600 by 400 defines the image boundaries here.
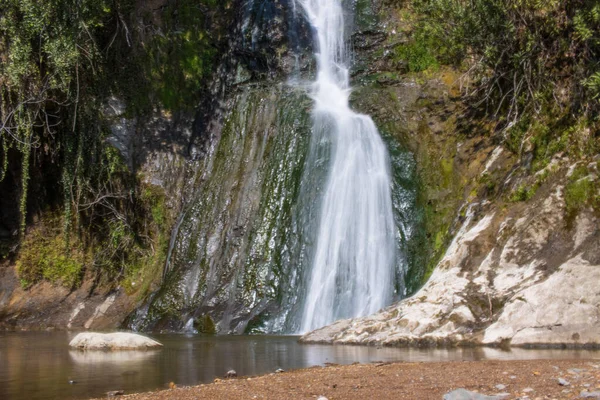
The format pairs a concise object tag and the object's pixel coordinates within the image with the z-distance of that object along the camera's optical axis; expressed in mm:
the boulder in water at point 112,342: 9375
